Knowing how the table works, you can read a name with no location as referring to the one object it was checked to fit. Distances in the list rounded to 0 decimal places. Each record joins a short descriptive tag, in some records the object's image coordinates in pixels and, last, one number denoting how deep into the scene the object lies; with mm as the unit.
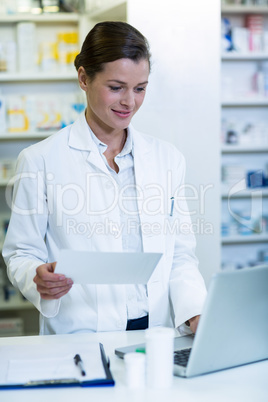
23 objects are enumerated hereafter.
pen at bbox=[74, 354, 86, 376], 1251
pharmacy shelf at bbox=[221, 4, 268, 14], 4457
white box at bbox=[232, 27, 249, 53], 4508
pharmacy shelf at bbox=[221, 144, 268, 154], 4484
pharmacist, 1739
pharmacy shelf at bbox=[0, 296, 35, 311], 4133
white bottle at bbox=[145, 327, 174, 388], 1166
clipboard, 1204
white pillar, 2740
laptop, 1212
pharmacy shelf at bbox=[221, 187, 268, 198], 4648
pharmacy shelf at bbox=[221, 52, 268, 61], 4434
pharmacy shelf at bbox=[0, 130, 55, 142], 4035
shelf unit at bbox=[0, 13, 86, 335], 4043
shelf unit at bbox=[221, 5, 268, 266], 4488
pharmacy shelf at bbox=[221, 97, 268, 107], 4465
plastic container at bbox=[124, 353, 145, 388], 1179
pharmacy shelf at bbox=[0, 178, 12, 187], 4070
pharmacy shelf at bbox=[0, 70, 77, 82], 4020
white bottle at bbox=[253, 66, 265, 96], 4551
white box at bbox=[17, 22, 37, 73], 4020
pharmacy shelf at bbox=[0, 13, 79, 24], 4043
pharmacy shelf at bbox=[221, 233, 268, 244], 4504
